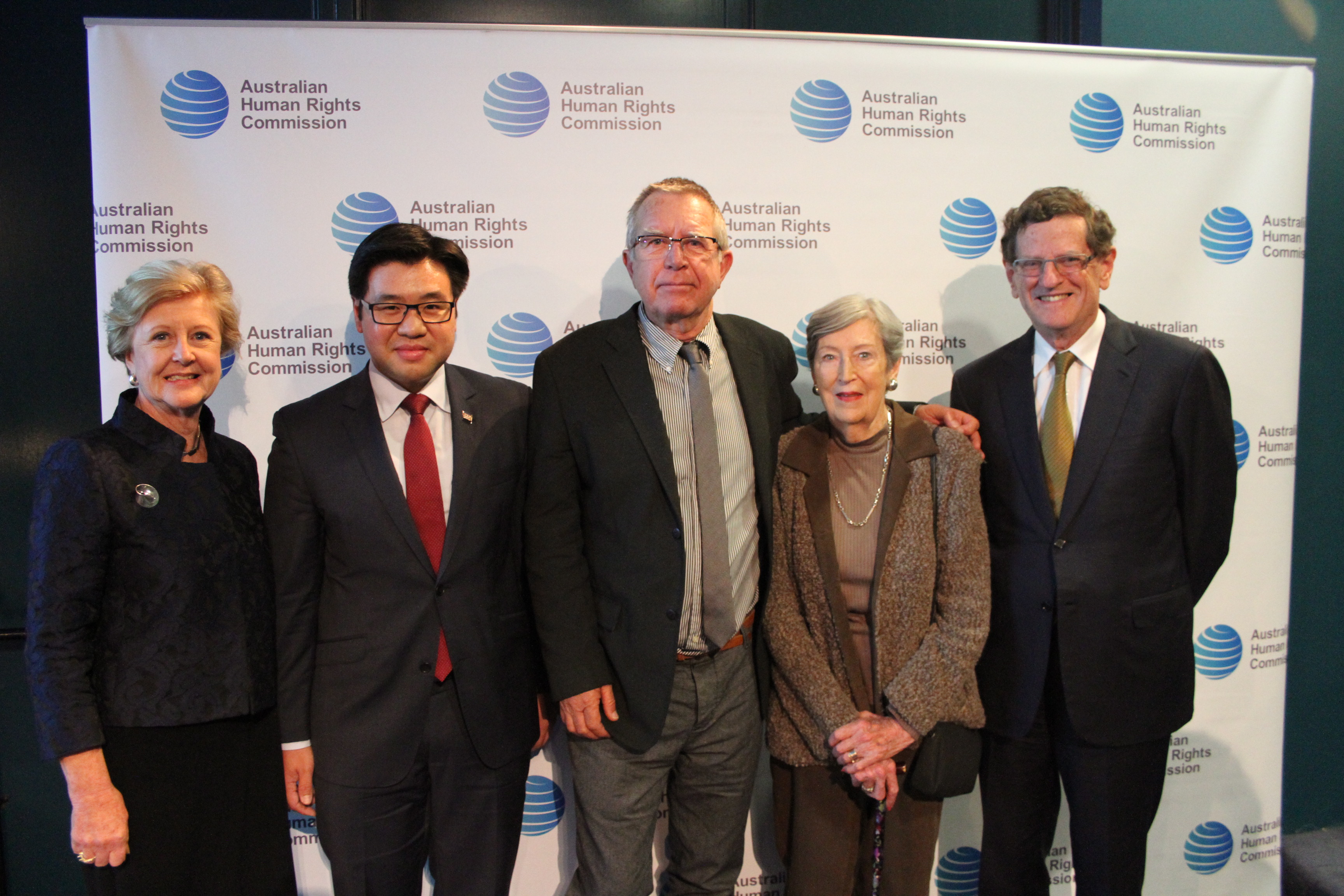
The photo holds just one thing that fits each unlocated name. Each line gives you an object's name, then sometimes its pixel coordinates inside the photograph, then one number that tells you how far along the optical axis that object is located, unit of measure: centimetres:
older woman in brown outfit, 173
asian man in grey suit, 168
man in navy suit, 186
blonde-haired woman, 146
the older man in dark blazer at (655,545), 173
